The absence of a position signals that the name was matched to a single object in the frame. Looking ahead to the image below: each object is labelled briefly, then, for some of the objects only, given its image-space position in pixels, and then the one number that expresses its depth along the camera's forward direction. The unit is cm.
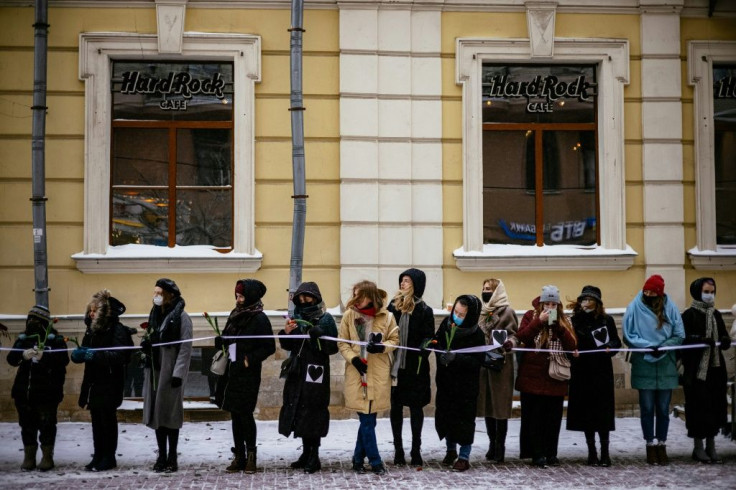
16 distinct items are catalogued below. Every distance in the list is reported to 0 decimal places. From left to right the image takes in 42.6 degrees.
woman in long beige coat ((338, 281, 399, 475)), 876
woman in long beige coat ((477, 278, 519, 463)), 927
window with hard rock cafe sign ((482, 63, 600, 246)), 1209
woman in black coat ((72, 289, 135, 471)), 884
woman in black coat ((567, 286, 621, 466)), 909
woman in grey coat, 880
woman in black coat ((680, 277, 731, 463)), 925
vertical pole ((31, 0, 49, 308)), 1105
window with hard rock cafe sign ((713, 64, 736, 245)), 1226
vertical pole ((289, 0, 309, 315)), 1080
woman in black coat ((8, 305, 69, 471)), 886
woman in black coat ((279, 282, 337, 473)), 875
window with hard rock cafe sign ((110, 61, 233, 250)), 1174
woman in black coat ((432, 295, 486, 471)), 888
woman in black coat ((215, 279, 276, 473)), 880
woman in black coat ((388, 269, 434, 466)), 907
